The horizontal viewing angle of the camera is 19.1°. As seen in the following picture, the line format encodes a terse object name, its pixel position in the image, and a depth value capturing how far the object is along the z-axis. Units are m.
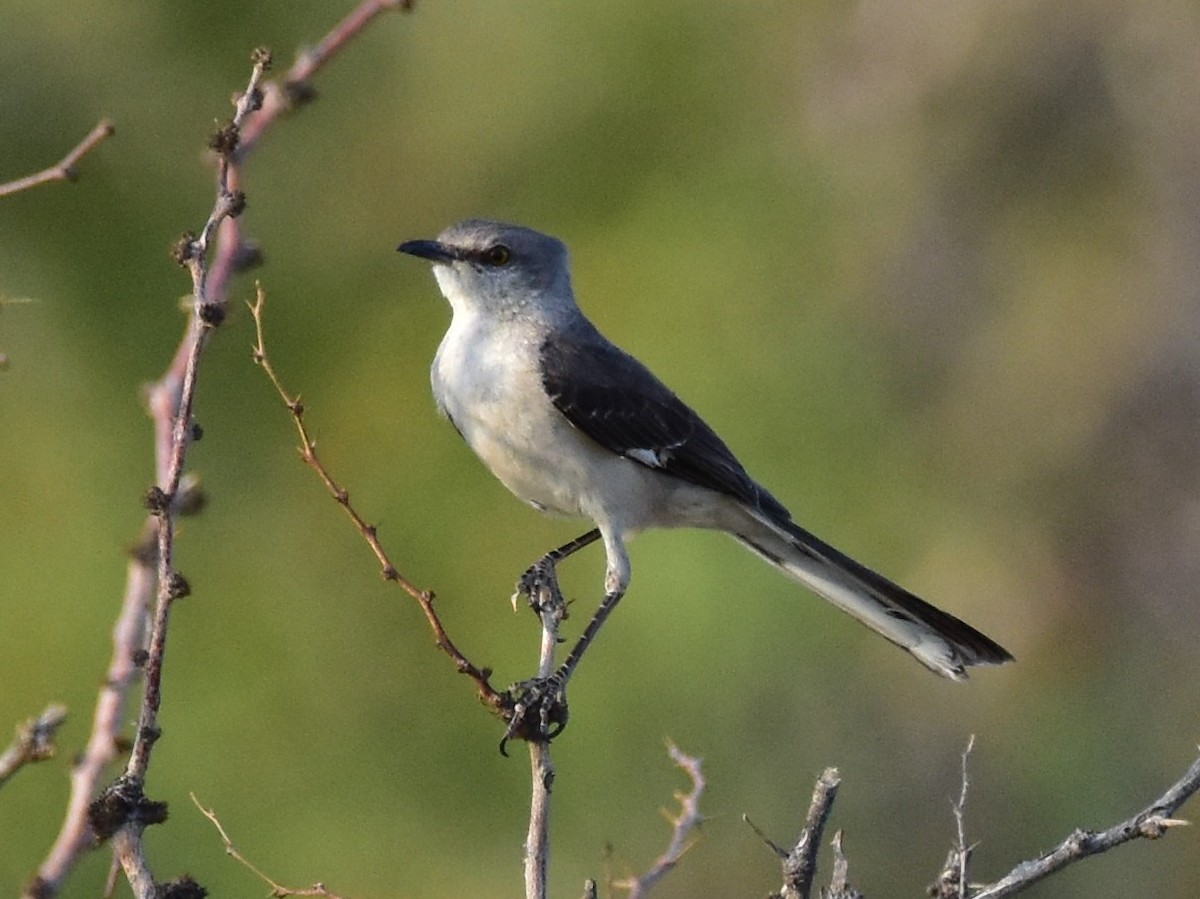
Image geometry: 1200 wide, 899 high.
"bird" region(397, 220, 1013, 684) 9.10
